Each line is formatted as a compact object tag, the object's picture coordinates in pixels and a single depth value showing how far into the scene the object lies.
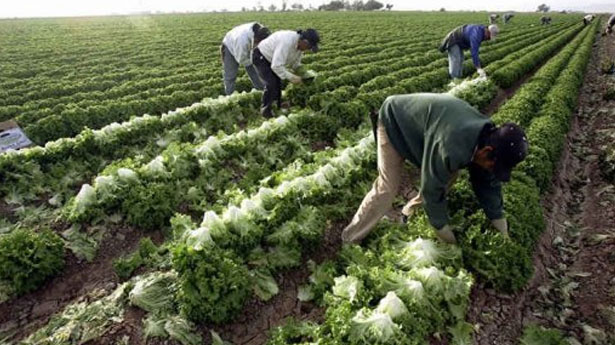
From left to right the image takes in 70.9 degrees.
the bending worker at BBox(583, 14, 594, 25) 40.16
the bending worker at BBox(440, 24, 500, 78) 10.61
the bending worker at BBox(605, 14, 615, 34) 16.26
